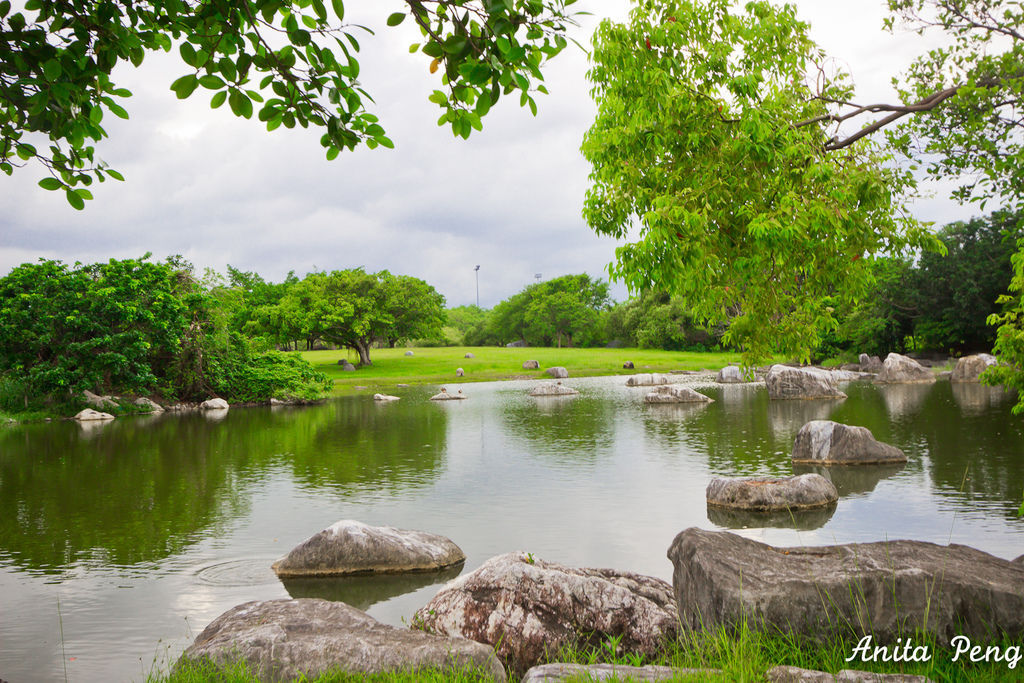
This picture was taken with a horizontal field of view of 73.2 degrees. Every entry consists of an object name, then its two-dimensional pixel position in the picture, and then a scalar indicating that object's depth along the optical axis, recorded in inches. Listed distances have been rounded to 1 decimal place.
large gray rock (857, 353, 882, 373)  2277.3
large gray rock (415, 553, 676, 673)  254.5
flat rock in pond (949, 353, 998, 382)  1636.3
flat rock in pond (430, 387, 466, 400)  1598.2
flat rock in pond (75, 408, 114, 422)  1242.6
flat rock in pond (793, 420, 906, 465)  659.4
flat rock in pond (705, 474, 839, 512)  502.6
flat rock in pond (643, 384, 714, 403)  1363.2
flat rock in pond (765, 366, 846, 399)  1375.5
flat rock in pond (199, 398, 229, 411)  1463.0
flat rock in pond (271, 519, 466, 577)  382.3
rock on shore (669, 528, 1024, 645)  210.4
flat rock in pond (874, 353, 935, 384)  1711.4
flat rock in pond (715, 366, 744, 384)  1947.6
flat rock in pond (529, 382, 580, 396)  1638.8
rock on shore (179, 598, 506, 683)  212.5
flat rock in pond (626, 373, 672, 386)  1903.3
